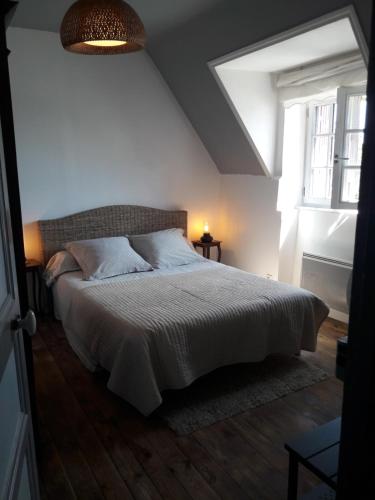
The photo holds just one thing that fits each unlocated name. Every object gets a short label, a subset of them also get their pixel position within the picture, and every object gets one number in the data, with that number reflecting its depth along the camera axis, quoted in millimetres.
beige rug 2365
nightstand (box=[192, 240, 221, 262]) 4559
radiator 3652
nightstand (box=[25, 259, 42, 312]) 3758
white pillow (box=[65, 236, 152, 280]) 3451
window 3367
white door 1090
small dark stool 1364
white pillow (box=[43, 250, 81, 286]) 3559
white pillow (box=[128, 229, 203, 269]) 3806
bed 2363
